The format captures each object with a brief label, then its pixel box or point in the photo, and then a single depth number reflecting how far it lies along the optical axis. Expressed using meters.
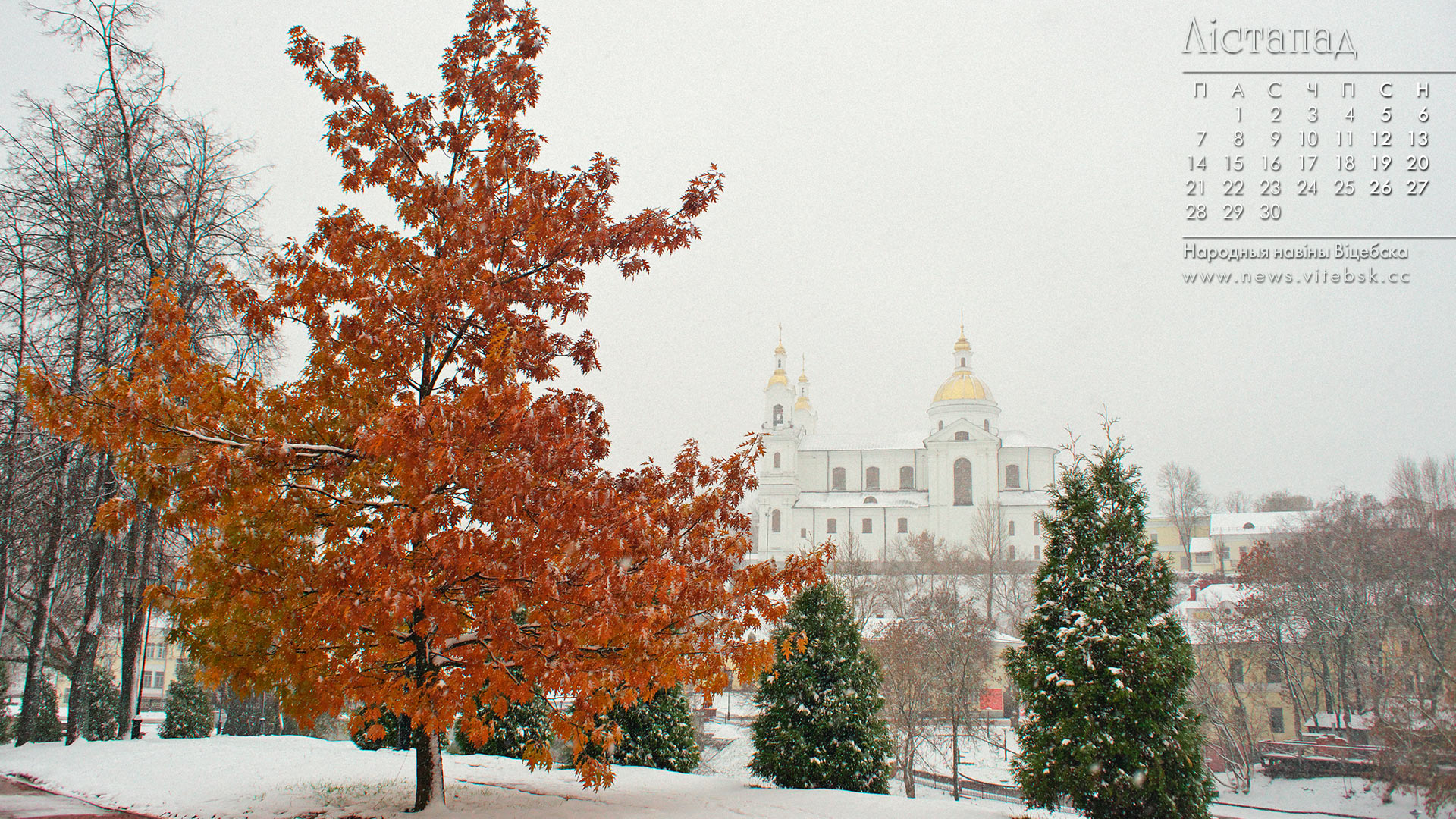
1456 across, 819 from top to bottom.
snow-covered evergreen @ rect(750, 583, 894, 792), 9.74
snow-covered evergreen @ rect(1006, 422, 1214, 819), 7.75
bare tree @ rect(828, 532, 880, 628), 27.25
